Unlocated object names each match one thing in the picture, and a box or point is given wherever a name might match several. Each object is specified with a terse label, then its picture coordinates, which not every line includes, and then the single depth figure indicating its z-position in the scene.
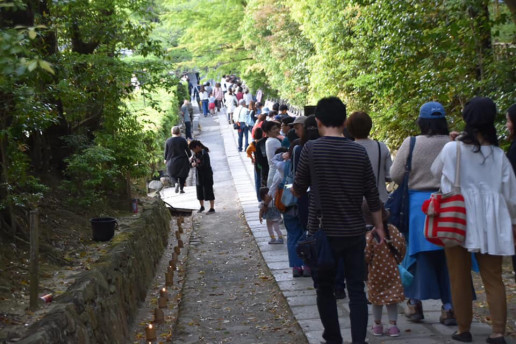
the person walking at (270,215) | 9.65
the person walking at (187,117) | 27.83
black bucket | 8.91
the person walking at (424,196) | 5.96
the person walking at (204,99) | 39.28
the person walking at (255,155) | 13.16
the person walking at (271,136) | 11.00
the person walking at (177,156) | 17.83
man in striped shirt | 5.21
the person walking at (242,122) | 25.22
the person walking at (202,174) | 14.84
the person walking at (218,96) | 39.84
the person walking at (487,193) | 5.32
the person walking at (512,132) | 5.67
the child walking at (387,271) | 5.89
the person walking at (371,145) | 6.51
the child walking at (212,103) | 39.78
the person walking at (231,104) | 32.88
